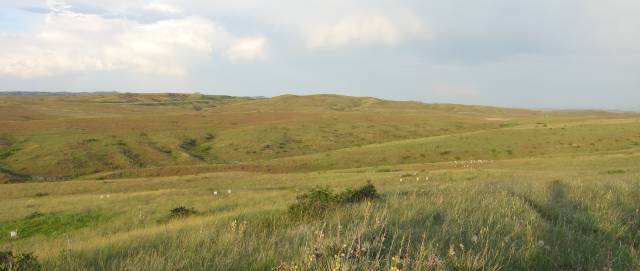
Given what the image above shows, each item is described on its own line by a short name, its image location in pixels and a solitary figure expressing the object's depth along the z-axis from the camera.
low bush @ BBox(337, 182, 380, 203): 9.77
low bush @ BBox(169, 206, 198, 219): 12.77
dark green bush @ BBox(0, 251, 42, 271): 4.64
